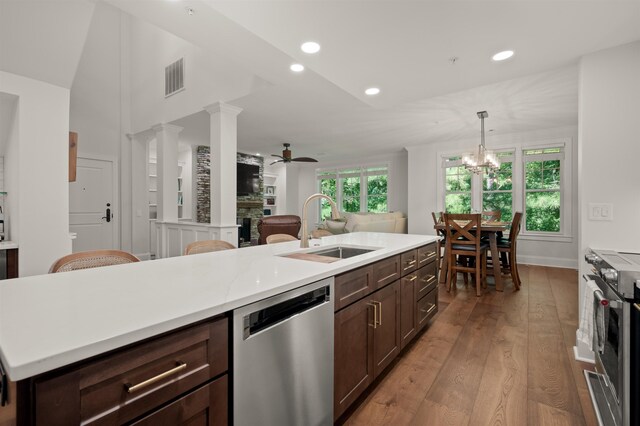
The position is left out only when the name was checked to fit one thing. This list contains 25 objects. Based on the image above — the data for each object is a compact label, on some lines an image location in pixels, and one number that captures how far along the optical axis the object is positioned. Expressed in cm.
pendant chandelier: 456
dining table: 388
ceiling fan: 661
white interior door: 550
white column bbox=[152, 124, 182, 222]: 514
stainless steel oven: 124
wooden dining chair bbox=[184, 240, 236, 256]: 200
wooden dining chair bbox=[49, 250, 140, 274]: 151
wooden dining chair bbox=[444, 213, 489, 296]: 377
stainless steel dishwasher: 96
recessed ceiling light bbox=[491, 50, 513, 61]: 254
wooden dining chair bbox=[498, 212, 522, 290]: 394
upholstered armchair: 573
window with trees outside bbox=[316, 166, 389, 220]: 847
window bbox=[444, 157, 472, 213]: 638
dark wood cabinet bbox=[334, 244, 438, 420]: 142
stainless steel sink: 211
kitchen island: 62
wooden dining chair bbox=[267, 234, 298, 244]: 261
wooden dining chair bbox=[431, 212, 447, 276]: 459
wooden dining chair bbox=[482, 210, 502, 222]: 532
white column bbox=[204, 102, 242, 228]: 403
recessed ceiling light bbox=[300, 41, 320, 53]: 243
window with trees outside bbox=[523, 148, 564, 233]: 546
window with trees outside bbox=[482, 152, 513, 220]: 590
